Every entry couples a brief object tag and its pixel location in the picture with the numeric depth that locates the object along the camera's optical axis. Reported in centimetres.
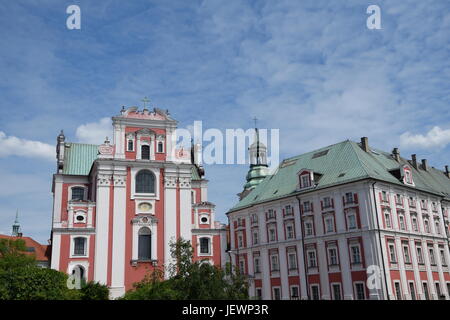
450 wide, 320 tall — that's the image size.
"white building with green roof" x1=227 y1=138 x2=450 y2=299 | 4369
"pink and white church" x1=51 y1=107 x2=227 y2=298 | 4316
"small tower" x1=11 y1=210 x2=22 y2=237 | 9385
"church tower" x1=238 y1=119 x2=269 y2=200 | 8138
